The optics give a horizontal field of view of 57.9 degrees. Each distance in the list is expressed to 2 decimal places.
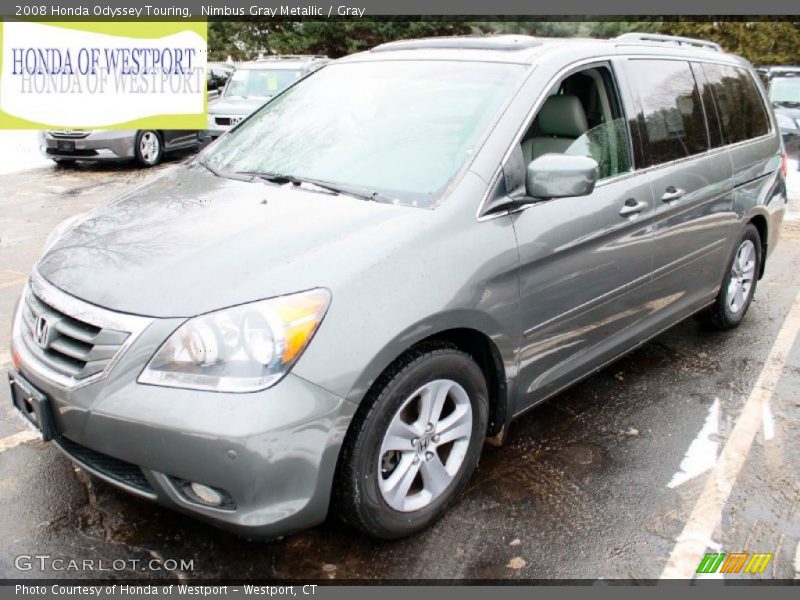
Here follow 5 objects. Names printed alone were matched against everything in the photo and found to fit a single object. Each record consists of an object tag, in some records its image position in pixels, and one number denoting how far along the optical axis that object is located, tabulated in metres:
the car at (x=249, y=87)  12.30
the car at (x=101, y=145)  10.80
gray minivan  2.21
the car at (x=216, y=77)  15.73
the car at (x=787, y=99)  11.63
